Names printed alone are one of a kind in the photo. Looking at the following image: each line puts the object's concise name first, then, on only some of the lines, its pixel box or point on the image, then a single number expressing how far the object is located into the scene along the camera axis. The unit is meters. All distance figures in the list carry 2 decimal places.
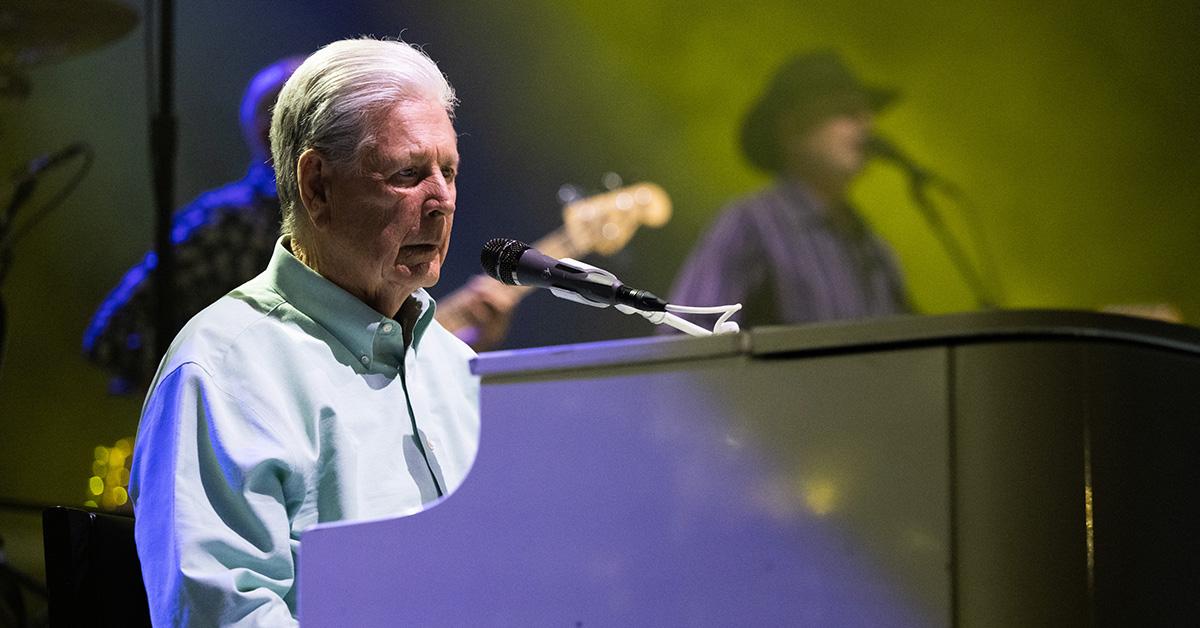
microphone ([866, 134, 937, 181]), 9.52
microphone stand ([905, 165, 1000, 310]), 9.36
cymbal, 8.27
